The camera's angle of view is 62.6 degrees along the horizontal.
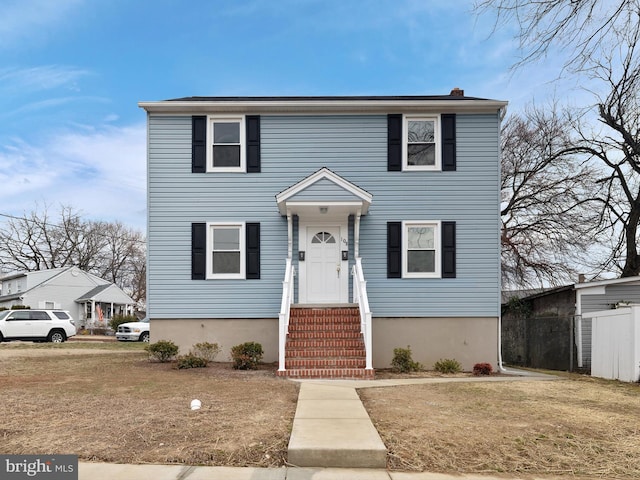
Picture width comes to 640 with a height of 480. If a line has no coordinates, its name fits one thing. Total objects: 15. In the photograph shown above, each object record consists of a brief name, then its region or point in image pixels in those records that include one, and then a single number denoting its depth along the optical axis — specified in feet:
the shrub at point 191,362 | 37.01
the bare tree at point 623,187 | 63.41
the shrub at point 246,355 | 36.70
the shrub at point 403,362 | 37.58
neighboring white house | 130.11
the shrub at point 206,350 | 39.34
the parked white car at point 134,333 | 82.94
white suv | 72.90
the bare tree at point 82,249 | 159.94
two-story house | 42.06
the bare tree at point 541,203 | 71.61
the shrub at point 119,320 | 113.05
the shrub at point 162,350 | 39.75
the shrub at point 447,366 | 38.60
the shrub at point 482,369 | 38.74
